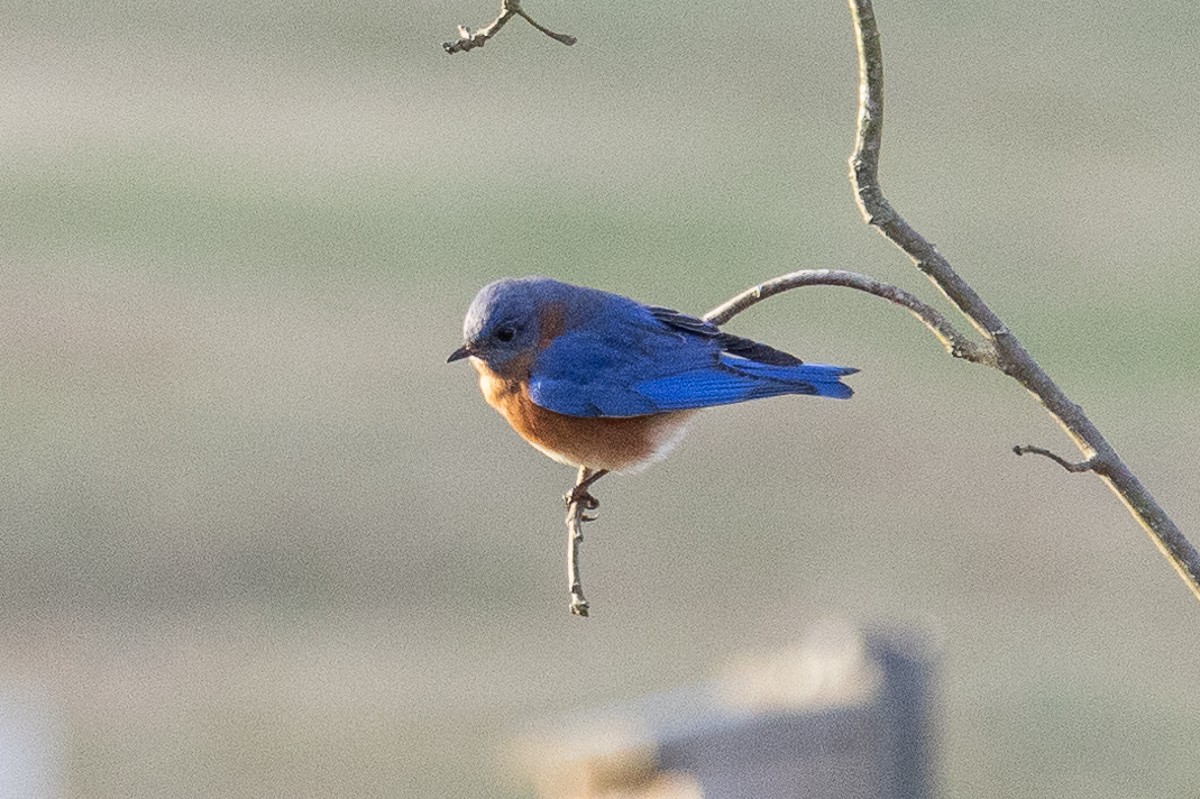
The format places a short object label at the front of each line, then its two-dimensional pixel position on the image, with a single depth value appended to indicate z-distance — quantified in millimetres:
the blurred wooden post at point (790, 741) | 9789
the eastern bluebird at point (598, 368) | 10844
